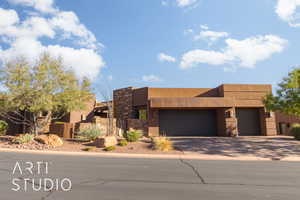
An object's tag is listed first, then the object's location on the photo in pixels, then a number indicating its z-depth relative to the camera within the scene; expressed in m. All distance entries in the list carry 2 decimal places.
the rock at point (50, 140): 14.50
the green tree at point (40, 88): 14.20
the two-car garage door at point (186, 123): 21.94
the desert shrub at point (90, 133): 15.96
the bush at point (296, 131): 17.73
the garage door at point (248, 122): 22.08
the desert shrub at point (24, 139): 14.75
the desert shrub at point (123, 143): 14.27
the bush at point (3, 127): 19.70
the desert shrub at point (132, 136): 15.44
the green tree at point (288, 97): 14.34
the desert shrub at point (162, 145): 13.13
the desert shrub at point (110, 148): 13.12
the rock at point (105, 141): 14.05
